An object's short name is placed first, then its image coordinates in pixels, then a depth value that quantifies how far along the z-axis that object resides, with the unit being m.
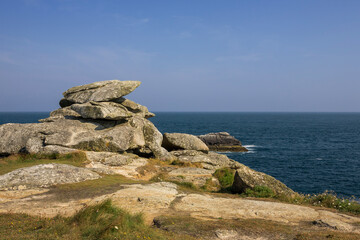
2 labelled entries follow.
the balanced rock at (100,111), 27.95
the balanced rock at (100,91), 30.84
